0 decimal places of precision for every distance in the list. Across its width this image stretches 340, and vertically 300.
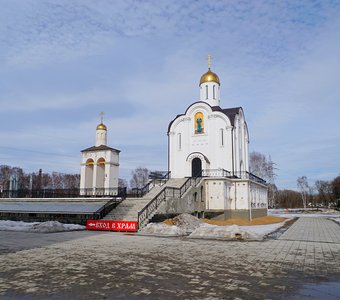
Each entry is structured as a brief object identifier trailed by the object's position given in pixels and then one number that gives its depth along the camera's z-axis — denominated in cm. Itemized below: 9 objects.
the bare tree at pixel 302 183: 7875
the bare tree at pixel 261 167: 5306
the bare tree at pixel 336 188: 6988
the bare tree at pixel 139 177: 7488
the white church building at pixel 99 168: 3238
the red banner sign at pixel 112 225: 1563
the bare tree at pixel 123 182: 8208
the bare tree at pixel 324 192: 8262
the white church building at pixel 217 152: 2559
